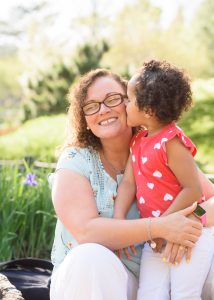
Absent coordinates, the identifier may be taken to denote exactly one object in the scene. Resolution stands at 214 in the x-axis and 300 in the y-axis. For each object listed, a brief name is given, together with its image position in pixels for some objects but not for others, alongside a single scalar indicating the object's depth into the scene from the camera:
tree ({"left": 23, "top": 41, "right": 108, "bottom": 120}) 16.52
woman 2.21
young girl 2.27
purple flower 4.10
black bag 2.83
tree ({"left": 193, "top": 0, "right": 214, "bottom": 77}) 31.77
